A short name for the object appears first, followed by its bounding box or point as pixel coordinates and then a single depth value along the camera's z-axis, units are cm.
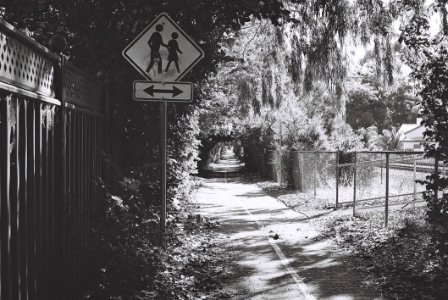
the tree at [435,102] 618
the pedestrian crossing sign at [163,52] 623
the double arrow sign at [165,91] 625
